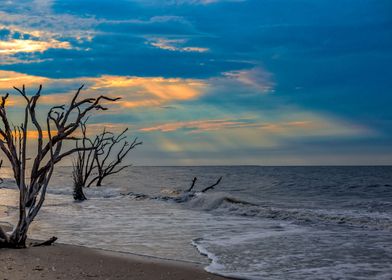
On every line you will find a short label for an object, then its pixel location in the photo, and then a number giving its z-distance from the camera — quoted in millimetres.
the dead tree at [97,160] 21688
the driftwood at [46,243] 8388
